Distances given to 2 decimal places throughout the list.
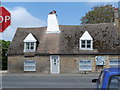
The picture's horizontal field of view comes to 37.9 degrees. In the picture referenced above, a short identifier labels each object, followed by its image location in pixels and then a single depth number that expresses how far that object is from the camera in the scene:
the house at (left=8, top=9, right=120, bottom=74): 20.71
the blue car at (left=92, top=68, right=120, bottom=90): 3.02
